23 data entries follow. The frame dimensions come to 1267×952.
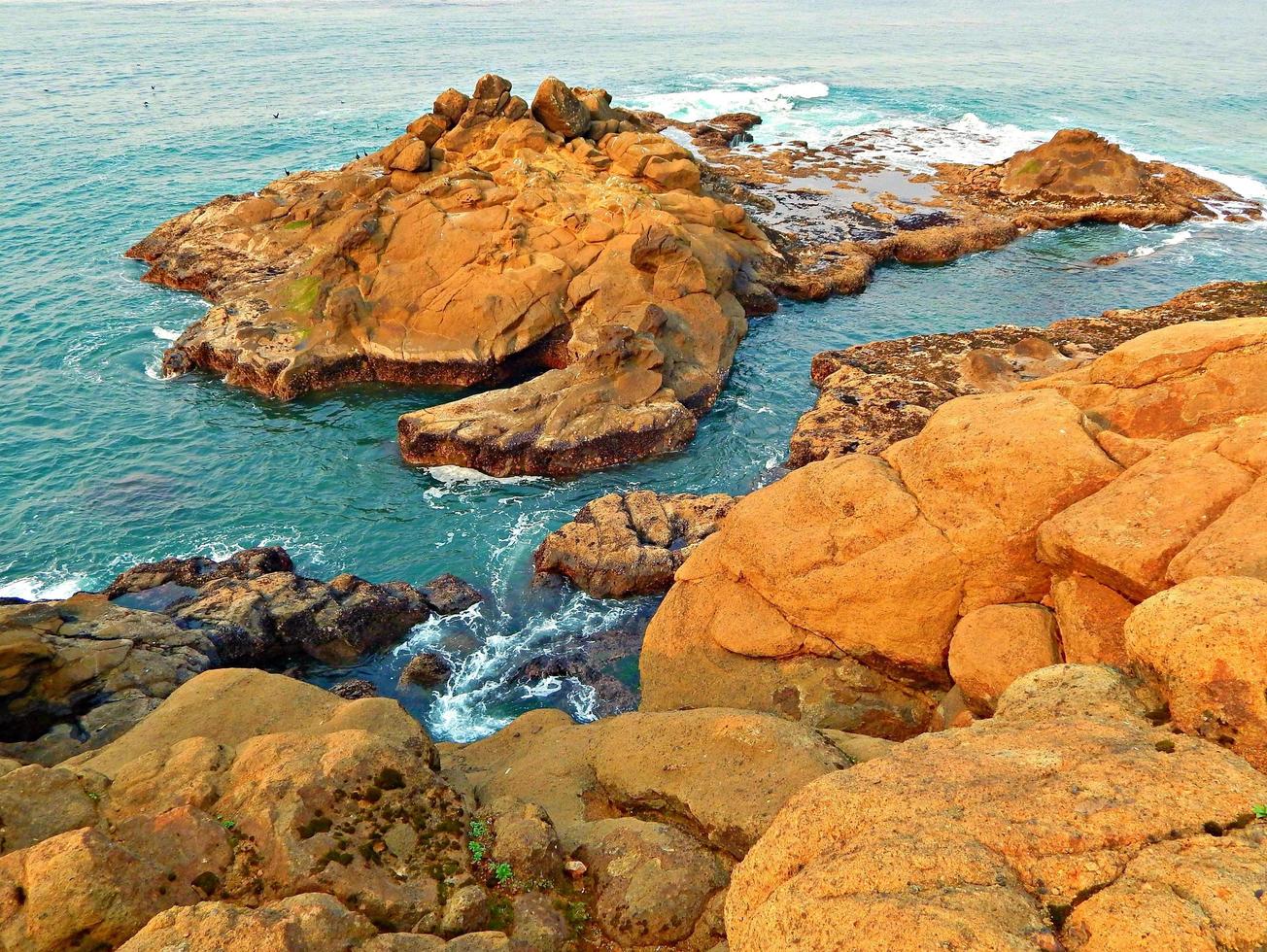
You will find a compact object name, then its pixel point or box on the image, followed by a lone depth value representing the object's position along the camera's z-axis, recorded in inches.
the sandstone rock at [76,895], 415.8
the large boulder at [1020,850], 335.3
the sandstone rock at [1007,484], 741.3
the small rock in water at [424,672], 1075.3
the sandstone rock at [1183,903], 318.7
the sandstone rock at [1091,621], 650.8
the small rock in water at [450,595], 1200.8
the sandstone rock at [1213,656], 459.2
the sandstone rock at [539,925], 473.1
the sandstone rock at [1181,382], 798.5
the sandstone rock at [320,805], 477.1
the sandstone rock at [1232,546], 571.2
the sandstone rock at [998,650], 703.7
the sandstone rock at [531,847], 516.7
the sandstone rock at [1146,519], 634.8
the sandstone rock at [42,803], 494.0
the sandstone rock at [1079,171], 2694.4
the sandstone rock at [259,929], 387.2
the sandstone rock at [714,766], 555.5
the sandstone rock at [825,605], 796.0
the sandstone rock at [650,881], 498.0
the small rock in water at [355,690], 1031.0
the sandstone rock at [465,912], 464.8
